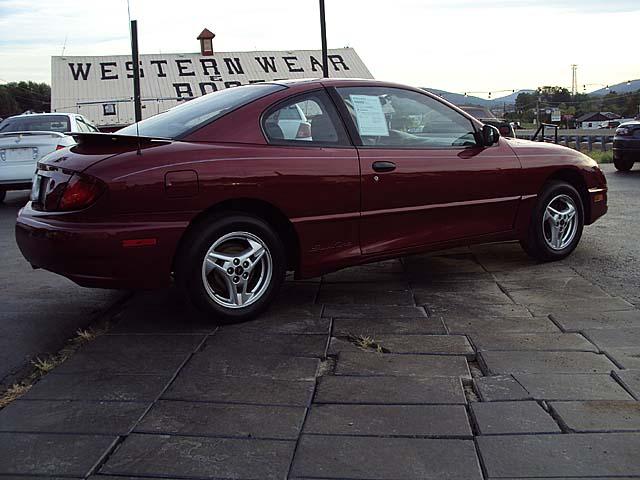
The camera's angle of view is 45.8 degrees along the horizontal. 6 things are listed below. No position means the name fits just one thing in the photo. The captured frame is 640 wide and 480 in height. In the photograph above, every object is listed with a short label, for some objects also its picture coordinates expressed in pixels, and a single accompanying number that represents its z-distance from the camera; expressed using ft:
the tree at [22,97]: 289.33
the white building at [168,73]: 135.64
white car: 36.04
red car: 14.05
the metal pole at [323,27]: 59.59
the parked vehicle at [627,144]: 46.55
